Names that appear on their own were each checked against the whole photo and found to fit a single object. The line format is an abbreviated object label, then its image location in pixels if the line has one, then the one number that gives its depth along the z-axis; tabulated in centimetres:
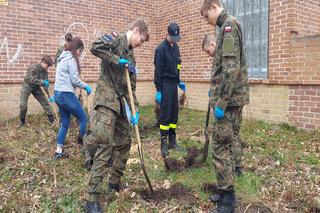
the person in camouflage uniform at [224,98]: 303
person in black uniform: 505
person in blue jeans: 483
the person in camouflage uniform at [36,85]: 676
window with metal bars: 687
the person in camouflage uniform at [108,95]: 319
